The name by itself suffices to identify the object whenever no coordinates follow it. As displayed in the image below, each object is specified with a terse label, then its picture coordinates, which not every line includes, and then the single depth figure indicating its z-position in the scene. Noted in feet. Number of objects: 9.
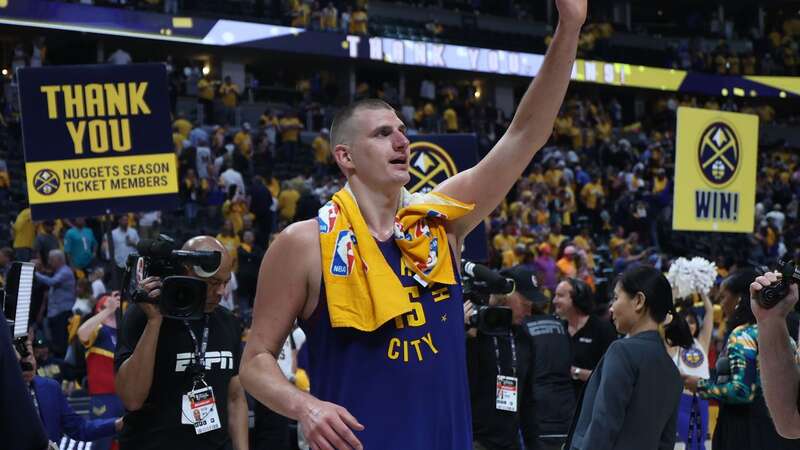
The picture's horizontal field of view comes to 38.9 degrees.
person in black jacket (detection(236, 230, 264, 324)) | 50.38
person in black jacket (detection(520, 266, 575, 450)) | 24.66
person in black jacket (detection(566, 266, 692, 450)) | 15.47
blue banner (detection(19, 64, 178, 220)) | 24.72
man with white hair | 42.73
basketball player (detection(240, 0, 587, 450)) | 9.69
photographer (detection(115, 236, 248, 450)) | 15.58
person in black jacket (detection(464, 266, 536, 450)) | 22.54
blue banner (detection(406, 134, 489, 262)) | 27.73
